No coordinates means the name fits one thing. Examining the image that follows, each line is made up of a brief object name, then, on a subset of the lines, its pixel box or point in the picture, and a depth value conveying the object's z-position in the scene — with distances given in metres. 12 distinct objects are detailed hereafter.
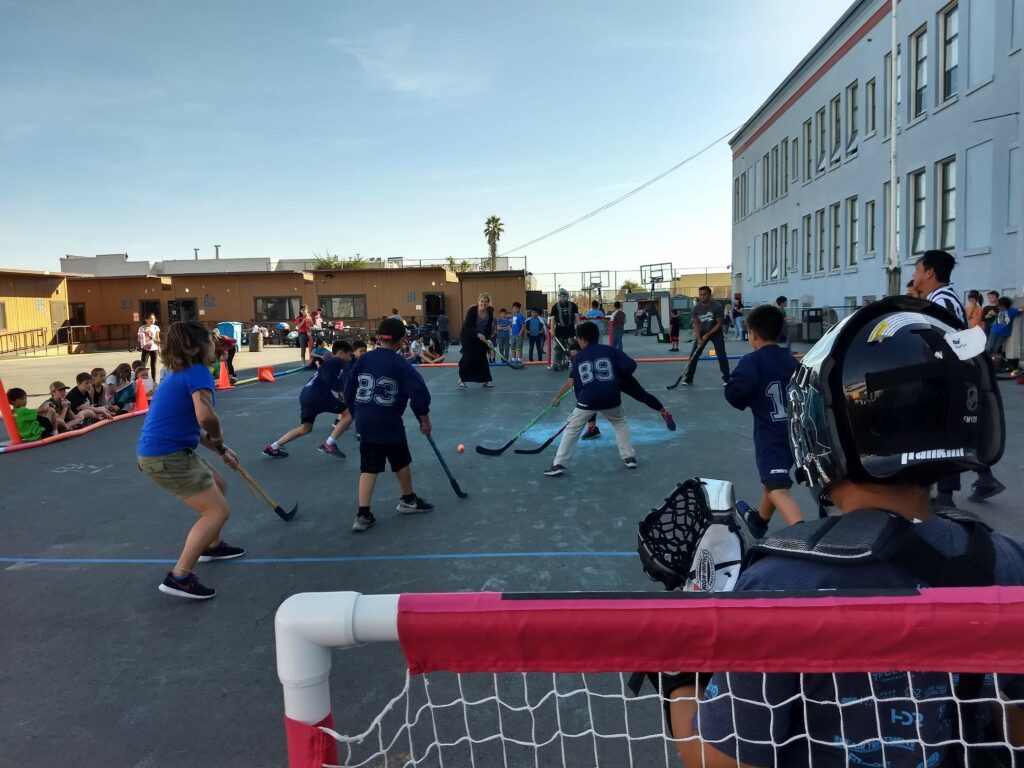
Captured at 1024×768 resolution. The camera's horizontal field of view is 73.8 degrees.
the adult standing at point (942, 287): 4.77
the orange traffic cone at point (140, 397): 12.27
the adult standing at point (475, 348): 13.99
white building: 15.63
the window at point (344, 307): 36.31
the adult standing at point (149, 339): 19.42
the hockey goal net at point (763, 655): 1.04
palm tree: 78.88
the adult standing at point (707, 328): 12.81
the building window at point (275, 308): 36.72
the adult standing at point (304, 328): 22.36
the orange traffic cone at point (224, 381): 15.48
